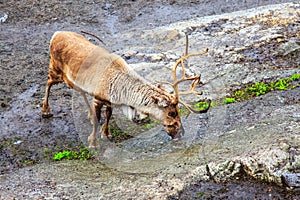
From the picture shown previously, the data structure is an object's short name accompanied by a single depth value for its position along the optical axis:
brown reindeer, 14.39
